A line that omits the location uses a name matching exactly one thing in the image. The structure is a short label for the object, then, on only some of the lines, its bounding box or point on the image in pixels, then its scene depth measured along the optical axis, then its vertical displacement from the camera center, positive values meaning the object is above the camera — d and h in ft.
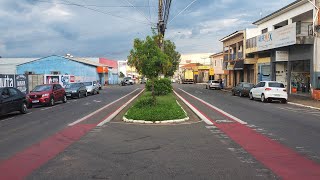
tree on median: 39.55 +4.05
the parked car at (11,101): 39.12 -3.13
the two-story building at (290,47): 66.01 +10.42
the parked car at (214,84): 118.86 -1.41
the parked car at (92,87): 88.33 -2.00
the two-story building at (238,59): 105.14 +10.50
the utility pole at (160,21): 69.48 +17.70
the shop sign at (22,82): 69.82 +0.07
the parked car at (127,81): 172.10 +0.48
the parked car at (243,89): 74.23 -2.43
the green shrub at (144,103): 41.26 -3.76
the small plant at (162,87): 70.49 -1.63
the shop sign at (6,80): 62.64 +0.65
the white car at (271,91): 57.83 -2.66
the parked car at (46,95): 53.32 -2.86
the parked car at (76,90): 74.90 -2.48
